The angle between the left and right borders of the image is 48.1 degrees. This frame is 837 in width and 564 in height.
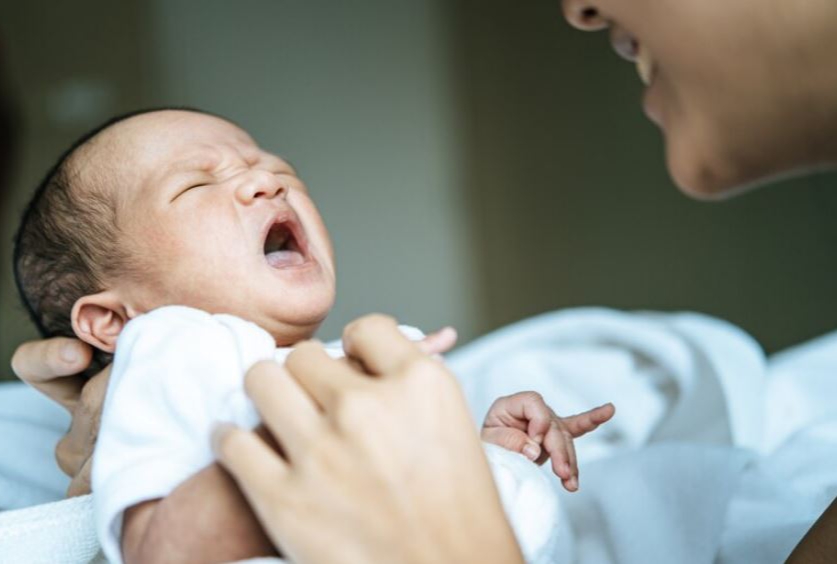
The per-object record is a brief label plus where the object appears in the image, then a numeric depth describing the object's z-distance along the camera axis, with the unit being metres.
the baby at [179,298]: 0.56
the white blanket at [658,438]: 0.81
